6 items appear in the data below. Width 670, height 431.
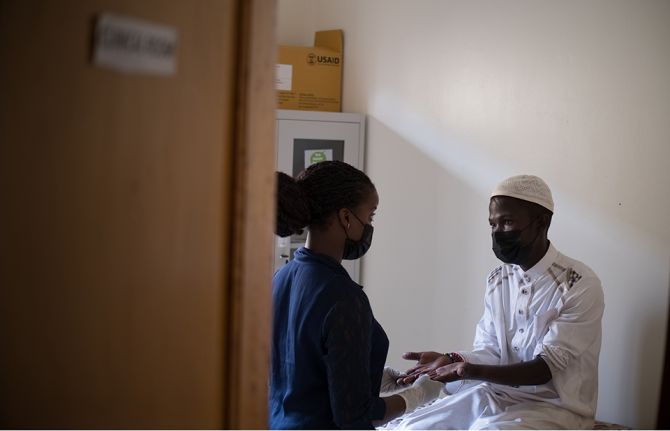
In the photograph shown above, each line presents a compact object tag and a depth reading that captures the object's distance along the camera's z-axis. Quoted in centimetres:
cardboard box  428
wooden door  83
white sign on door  87
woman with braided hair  169
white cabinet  411
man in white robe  231
